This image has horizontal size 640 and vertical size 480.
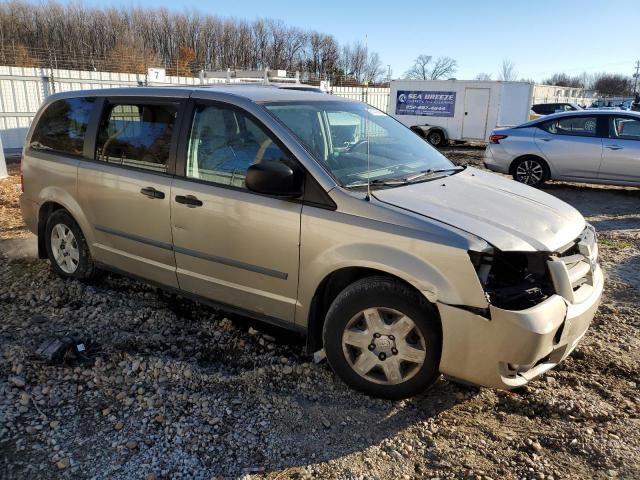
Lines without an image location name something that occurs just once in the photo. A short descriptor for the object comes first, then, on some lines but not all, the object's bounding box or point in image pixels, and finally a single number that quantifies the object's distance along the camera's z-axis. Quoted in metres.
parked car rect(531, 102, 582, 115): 23.03
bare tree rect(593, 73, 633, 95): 103.64
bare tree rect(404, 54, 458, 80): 75.56
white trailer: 18.75
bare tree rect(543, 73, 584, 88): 107.16
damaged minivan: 2.80
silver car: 9.61
